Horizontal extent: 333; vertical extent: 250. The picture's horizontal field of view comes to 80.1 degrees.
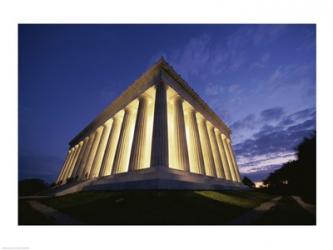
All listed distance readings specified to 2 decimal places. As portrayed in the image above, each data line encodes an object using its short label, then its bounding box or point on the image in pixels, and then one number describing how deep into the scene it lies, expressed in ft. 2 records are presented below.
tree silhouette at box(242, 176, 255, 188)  387.55
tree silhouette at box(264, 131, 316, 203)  59.26
